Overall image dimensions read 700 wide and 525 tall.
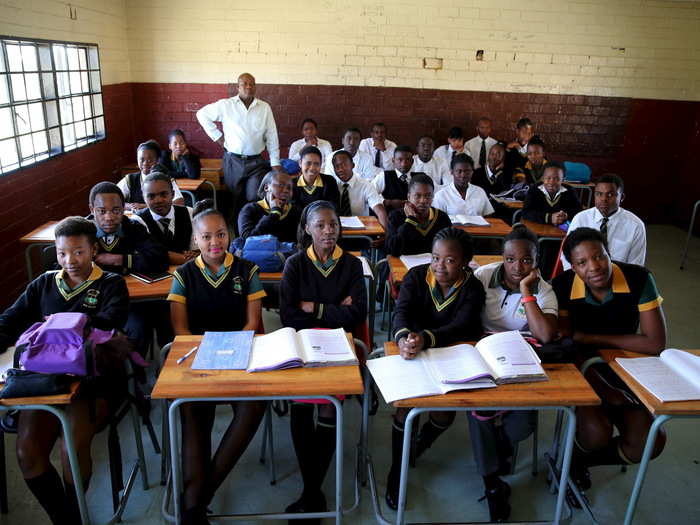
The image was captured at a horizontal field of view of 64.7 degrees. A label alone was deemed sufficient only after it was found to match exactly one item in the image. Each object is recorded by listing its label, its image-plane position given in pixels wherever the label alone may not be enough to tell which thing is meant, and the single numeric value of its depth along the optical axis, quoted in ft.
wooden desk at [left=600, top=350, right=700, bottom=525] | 6.13
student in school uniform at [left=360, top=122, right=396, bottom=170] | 21.08
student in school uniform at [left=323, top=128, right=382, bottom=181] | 20.12
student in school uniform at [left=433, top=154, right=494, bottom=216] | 15.37
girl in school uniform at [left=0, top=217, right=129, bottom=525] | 6.70
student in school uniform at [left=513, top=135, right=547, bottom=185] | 19.26
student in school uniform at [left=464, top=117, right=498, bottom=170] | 22.86
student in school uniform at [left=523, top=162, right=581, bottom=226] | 15.11
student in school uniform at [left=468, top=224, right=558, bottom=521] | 7.46
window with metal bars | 13.34
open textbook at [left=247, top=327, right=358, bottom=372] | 6.52
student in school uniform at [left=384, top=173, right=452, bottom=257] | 11.68
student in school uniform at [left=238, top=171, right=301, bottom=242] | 12.02
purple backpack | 6.03
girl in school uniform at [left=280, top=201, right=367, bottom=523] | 8.48
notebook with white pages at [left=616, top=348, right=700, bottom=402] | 6.35
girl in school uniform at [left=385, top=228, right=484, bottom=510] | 7.77
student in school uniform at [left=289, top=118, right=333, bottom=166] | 21.45
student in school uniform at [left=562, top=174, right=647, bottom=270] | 11.98
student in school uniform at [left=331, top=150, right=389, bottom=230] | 15.30
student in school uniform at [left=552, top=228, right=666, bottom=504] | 7.54
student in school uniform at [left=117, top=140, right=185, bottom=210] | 13.84
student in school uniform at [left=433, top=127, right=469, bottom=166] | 21.83
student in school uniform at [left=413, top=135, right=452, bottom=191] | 19.44
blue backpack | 10.03
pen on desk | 6.64
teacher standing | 19.76
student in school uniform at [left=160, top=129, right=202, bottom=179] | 18.78
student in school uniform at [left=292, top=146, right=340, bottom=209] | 14.08
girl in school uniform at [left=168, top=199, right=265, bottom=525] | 8.10
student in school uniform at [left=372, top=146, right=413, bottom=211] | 17.20
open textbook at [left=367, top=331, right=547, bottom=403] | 6.27
